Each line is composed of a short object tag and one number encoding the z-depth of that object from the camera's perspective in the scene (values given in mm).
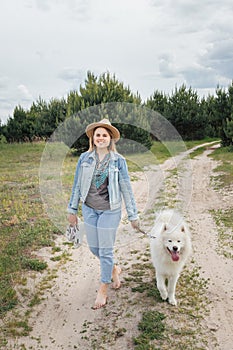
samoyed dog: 4668
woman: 4691
